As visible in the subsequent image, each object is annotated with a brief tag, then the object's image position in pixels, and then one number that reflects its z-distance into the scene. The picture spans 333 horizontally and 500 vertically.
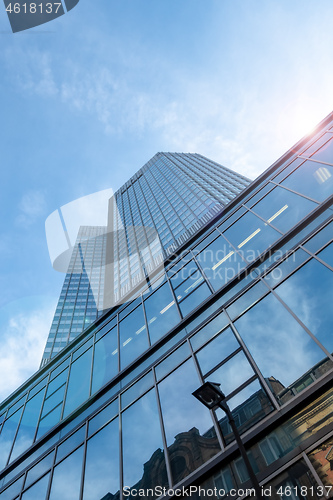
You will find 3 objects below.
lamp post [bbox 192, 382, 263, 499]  7.16
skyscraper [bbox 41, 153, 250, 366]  60.34
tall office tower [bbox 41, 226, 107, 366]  78.06
